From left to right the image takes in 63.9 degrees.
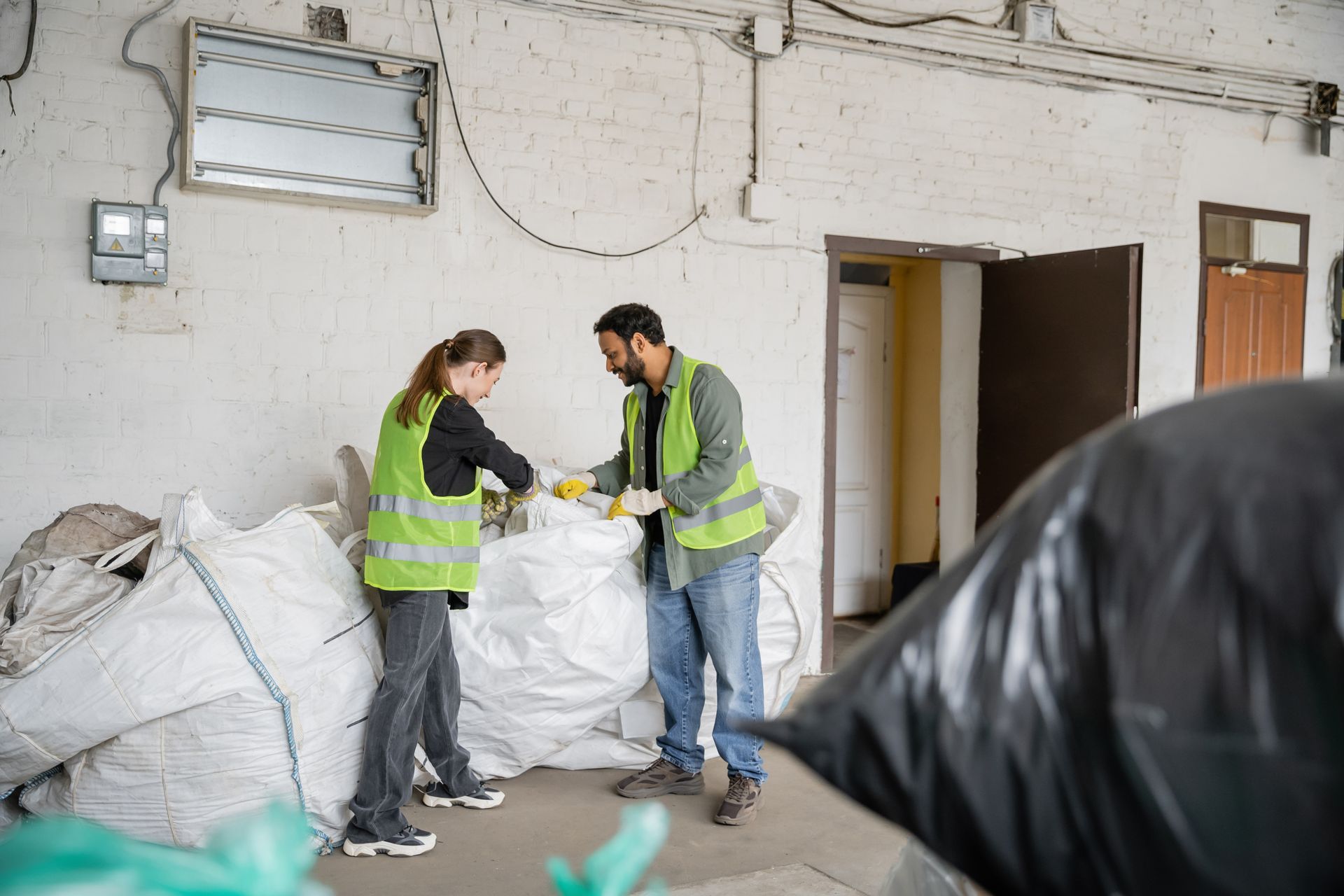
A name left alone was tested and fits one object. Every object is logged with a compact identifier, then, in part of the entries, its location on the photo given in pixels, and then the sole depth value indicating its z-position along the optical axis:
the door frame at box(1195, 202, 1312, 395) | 5.80
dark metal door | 4.80
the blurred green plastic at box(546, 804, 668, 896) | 0.88
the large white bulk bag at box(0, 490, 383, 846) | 2.68
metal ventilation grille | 3.91
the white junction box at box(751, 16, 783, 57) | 4.75
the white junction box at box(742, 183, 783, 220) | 4.77
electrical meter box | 3.73
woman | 2.98
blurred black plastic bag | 0.67
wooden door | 5.90
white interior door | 6.32
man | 3.35
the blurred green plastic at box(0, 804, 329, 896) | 0.65
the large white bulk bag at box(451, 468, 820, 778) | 3.39
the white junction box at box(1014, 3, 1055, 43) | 5.31
